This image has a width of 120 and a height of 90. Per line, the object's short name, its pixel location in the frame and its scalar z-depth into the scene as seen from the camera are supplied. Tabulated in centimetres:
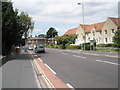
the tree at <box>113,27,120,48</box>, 2031
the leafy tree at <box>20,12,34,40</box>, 3020
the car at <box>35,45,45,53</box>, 2130
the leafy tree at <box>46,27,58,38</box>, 7956
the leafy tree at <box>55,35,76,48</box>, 4102
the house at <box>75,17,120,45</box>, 3071
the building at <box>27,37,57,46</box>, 7688
